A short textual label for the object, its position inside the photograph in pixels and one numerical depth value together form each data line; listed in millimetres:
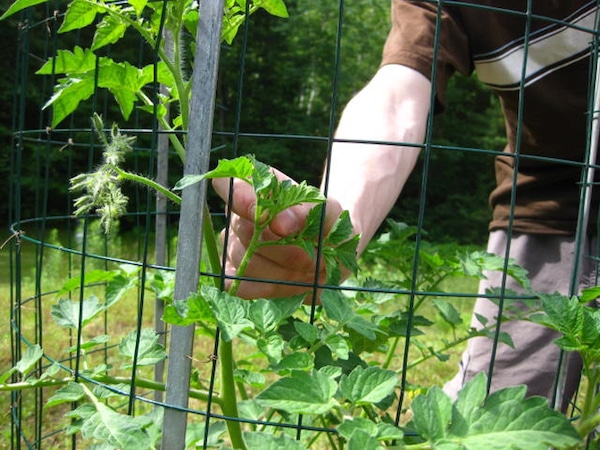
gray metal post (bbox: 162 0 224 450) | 400
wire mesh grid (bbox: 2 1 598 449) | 407
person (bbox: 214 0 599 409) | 646
